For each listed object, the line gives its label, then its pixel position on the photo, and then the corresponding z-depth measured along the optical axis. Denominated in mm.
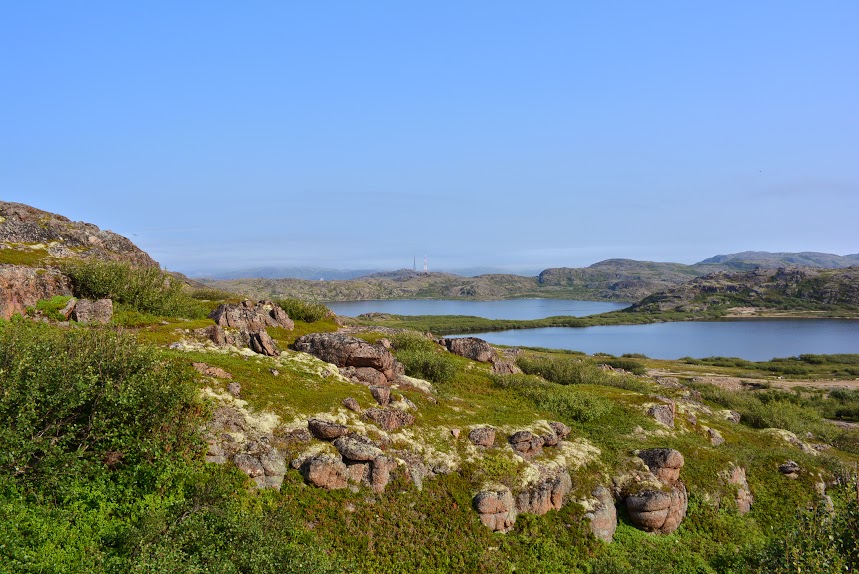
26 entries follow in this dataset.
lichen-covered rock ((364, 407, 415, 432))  23547
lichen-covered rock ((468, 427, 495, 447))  24672
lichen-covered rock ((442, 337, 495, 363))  44250
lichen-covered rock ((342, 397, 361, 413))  23766
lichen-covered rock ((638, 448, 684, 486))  25688
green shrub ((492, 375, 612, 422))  31891
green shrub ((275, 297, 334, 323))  44781
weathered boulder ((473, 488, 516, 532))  20797
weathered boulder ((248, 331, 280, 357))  29328
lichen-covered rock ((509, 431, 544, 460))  25047
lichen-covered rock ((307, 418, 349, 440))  21141
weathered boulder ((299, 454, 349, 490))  19281
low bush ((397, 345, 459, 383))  35844
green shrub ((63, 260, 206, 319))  34750
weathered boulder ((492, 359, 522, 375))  42062
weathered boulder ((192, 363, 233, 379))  22544
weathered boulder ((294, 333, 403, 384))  31125
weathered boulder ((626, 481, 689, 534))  23203
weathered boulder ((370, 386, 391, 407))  25898
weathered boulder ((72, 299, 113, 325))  29219
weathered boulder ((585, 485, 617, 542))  22109
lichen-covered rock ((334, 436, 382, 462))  20469
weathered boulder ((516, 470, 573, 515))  22016
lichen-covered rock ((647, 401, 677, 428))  33938
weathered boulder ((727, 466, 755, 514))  26031
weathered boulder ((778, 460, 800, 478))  29016
